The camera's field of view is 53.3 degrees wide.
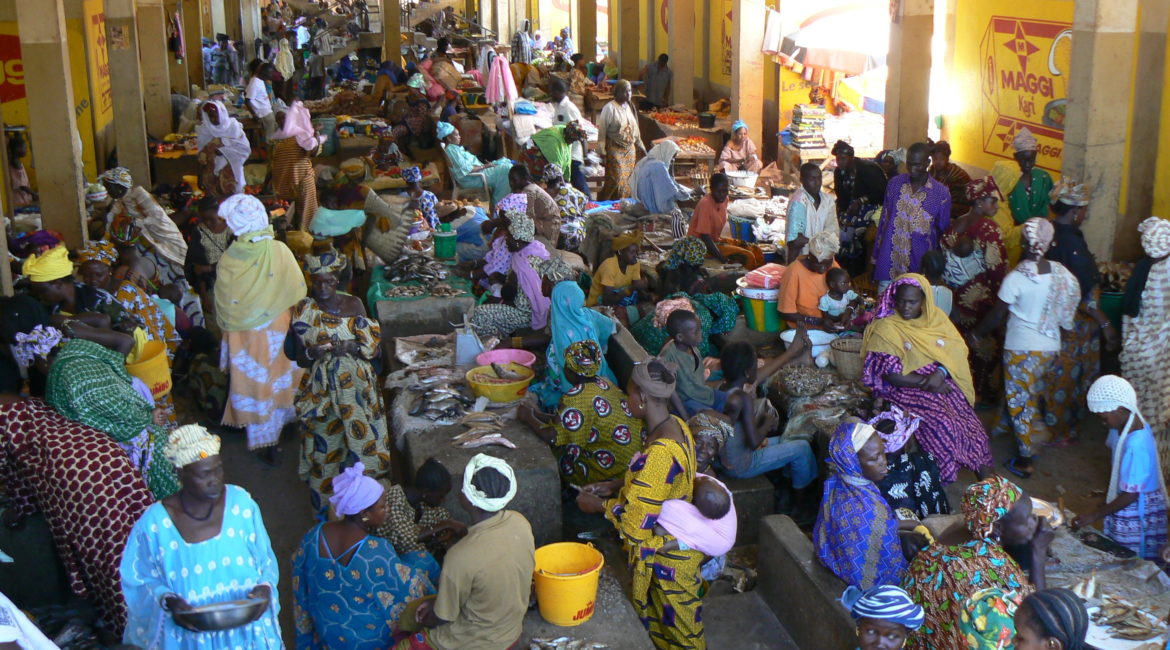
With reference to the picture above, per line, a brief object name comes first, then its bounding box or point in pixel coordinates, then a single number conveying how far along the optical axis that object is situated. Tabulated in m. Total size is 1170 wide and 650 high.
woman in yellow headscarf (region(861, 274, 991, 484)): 7.08
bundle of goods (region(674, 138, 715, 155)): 16.23
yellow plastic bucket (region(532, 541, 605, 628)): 5.38
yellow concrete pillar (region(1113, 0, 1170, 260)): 9.62
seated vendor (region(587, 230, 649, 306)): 9.53
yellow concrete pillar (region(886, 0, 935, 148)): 12.73
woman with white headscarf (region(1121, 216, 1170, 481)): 7.47
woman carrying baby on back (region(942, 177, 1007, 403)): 8.69
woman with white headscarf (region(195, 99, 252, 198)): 13.15
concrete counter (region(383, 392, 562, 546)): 6.82
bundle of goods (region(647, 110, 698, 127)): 18.52
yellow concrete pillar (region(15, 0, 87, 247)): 10.73
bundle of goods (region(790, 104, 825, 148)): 15.42
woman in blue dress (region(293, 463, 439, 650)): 5.08
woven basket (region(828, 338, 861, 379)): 8.35
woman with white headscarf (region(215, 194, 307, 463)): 7.91
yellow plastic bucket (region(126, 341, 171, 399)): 7.32
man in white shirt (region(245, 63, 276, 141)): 17.53
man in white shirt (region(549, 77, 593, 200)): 14.47
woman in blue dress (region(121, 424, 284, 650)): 4.61
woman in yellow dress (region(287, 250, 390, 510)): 7.13
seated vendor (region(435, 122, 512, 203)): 13.95
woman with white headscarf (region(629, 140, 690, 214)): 12.65
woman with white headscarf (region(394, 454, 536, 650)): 4.70
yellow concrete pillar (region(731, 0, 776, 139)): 16.61
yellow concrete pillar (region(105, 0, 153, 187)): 15.21
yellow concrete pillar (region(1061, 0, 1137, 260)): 9.14
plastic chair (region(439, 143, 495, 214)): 13.89
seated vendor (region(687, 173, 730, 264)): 10.86
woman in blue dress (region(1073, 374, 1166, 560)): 6.30
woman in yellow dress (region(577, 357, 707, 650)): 5.45
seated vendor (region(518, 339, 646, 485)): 6.84
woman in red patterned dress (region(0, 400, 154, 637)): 5.62
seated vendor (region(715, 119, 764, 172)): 14.40
